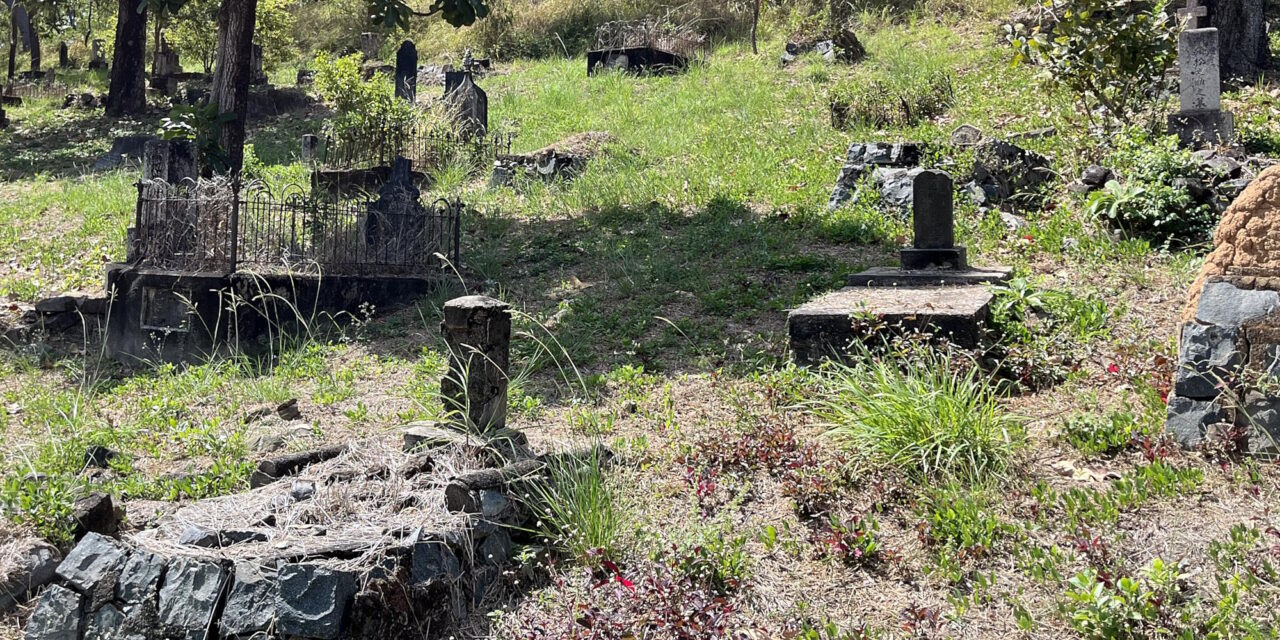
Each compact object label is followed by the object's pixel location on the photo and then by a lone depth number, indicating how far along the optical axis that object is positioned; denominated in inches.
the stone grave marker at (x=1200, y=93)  386.6
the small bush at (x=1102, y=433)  197.0
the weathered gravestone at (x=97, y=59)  1111.6
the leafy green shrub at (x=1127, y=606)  139.6
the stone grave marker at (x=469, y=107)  601.0
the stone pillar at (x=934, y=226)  303.6
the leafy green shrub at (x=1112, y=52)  407.5
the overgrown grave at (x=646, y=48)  759.1
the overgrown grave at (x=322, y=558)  166.9
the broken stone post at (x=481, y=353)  205.3
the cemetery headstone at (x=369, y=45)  1023.6
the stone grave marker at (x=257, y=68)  861.4
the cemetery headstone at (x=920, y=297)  240.1
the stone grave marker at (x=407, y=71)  668.1
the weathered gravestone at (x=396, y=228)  392.2
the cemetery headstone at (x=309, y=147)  581.6
